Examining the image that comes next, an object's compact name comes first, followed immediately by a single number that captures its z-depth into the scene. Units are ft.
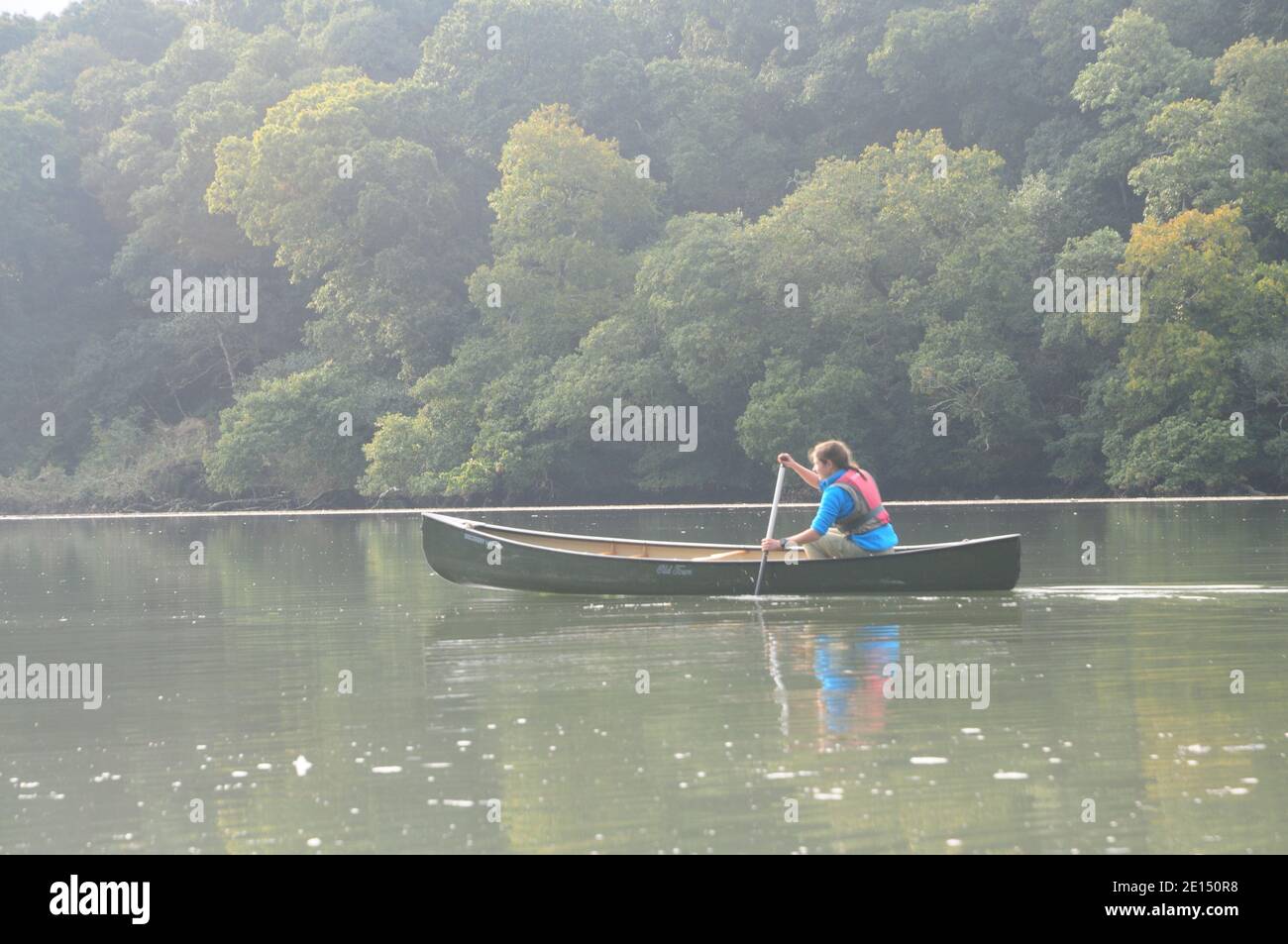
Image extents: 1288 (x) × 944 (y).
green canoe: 53.52
